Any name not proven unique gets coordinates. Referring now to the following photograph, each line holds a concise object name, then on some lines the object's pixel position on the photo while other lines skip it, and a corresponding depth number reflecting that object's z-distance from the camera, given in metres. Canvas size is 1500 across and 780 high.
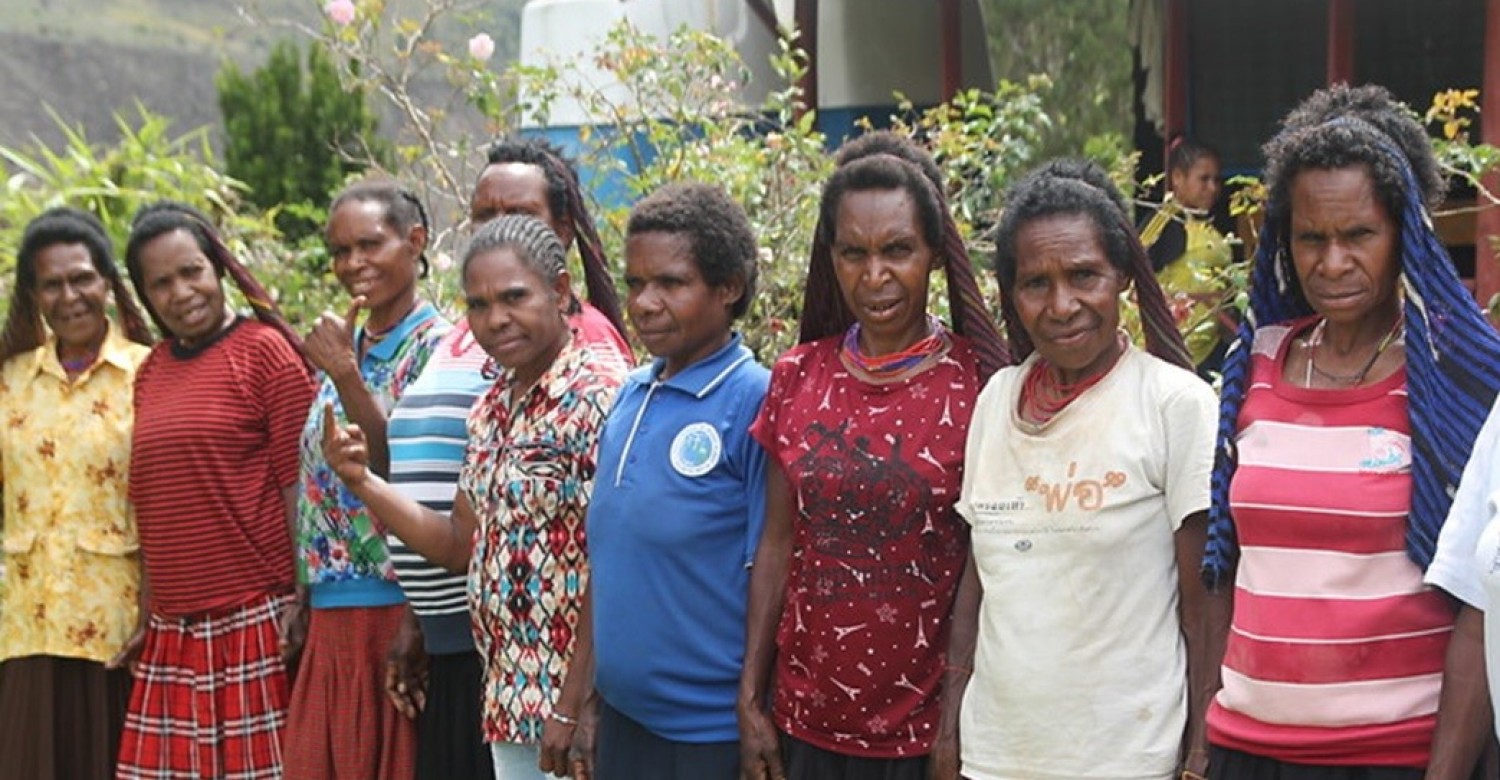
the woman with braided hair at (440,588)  4.67
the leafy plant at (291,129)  12.93
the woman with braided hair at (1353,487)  2.99
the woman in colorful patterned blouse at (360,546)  4.92
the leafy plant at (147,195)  8.00
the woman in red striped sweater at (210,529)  5.29
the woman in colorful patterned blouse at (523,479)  4.26
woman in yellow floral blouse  5.54
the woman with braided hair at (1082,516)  3.32
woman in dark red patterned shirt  3.64
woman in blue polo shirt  3.94
